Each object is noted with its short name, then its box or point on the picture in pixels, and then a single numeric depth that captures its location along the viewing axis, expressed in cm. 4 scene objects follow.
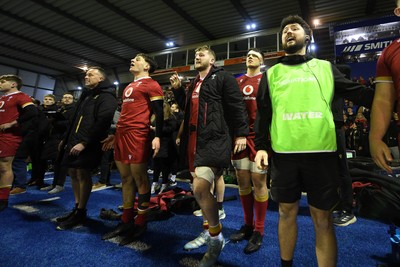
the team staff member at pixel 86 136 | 269
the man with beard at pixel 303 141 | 134
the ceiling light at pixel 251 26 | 1060
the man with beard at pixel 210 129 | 188
